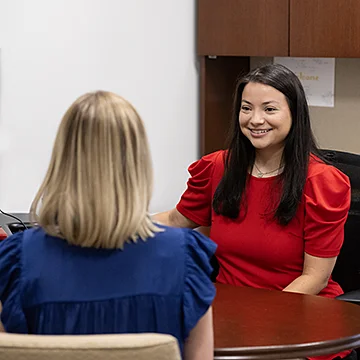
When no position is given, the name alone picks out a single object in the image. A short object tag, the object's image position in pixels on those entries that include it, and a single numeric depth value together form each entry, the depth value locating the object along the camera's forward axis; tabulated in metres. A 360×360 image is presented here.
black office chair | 3.59
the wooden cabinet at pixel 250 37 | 4.31
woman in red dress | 3.22
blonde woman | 2.07
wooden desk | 2.37
